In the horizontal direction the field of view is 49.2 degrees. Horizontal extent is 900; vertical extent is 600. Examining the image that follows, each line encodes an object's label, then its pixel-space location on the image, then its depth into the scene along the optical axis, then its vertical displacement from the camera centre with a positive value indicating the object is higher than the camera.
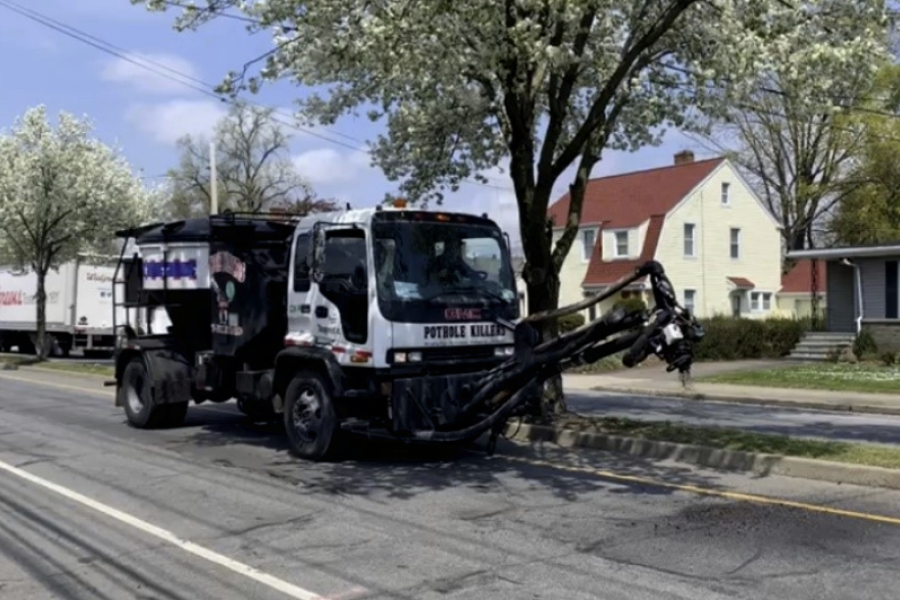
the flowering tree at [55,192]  29.25 +4.26
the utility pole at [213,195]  30.73 +4.34
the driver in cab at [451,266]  10.74 +0.68
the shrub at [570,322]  30.26 +0.15
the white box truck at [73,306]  35.38 +1.02
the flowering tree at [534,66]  10.40 +3.10
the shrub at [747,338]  31.89 -0.44
